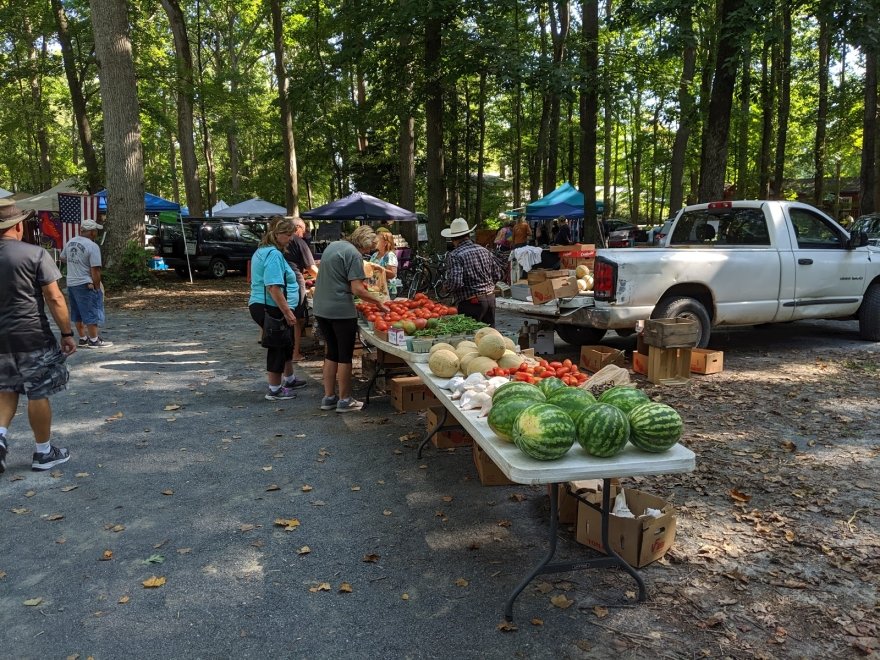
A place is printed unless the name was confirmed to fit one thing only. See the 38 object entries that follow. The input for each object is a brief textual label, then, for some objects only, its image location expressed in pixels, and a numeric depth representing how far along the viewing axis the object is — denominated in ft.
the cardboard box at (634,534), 11.96
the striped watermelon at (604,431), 10.30
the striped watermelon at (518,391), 12.08
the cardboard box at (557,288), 27.22
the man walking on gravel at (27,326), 16.25
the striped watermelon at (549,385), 12.86
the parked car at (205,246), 70.38
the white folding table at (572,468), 9.96
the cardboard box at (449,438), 18.71
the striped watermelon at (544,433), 10.11
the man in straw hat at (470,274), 25.29
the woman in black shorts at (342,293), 20.98
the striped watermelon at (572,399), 11.30
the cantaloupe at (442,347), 17.30
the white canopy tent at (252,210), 92.20
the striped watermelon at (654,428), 10.51
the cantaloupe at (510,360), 16.10
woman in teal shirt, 22.58
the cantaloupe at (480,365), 15.56
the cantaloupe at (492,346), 16.69
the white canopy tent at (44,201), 91.43
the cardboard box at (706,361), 26.16
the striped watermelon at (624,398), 11.31
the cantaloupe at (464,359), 16.21
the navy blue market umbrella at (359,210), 55.83
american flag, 48.52
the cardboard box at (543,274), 28.28
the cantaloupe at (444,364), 16.19
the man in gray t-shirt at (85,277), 31.40
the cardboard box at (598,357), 26.40
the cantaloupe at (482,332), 17.60
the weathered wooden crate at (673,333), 24.22
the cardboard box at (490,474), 16.06
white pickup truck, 25.98
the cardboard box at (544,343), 29.96
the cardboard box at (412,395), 22.11
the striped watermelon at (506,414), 11.19
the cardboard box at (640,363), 26.25
